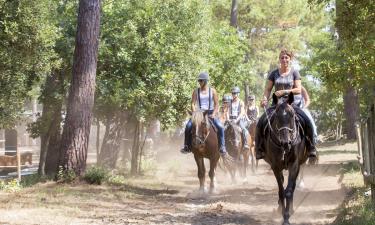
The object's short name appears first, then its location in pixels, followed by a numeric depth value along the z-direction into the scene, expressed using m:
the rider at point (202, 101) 14.05
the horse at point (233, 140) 17.41
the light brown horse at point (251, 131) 19.34
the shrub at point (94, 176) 14.62
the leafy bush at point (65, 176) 14.34
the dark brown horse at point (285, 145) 9.81
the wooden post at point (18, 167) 23.22
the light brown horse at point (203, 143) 13.86
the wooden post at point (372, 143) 9.84
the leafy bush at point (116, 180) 15.46
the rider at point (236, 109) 17.84
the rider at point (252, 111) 20.25
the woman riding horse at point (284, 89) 10.53
